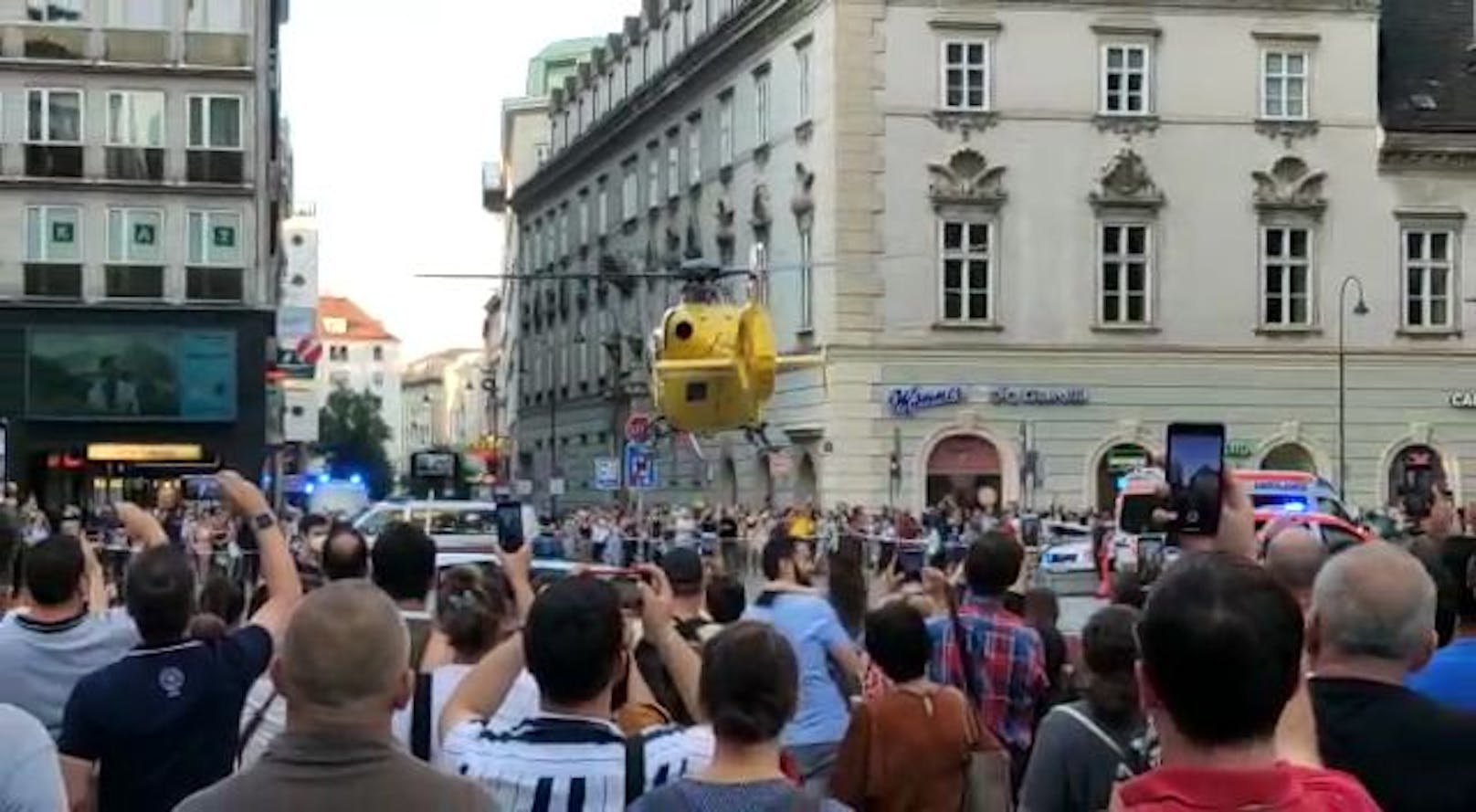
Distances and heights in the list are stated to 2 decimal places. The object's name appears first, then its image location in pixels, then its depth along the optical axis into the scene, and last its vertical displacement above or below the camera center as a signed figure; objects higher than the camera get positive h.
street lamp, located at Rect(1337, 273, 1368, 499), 48.56 +1.32
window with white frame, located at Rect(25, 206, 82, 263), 49.97 +4.39
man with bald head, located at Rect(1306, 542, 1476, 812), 4.52 -0.54
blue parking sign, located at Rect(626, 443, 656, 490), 39.99 -0.63
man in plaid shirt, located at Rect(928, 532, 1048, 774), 8.38 -0.84
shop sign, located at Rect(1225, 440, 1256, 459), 49.28 -0.30
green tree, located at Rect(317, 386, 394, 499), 122.81 -0.05
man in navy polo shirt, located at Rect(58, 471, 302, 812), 5.82 -0.71
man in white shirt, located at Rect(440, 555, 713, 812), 4.81 -0.67
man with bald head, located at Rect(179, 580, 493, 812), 3.92 -0.53
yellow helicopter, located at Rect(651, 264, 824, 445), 23.97 +0.73
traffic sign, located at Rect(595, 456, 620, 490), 47.50 -0.85
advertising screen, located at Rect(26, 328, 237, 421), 50.19 +1.27
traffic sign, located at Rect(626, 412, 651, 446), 37.53 +0.05
